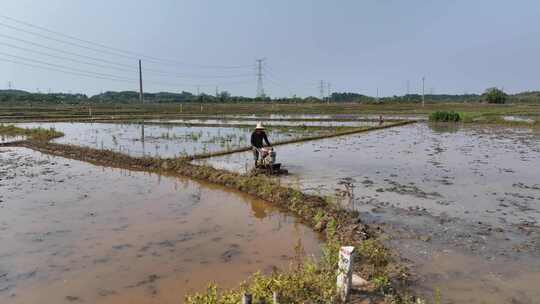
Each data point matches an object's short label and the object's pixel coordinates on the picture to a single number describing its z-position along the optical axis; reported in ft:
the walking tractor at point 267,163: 30.96
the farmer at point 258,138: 31.91
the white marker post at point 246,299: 10.31
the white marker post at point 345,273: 12.18
